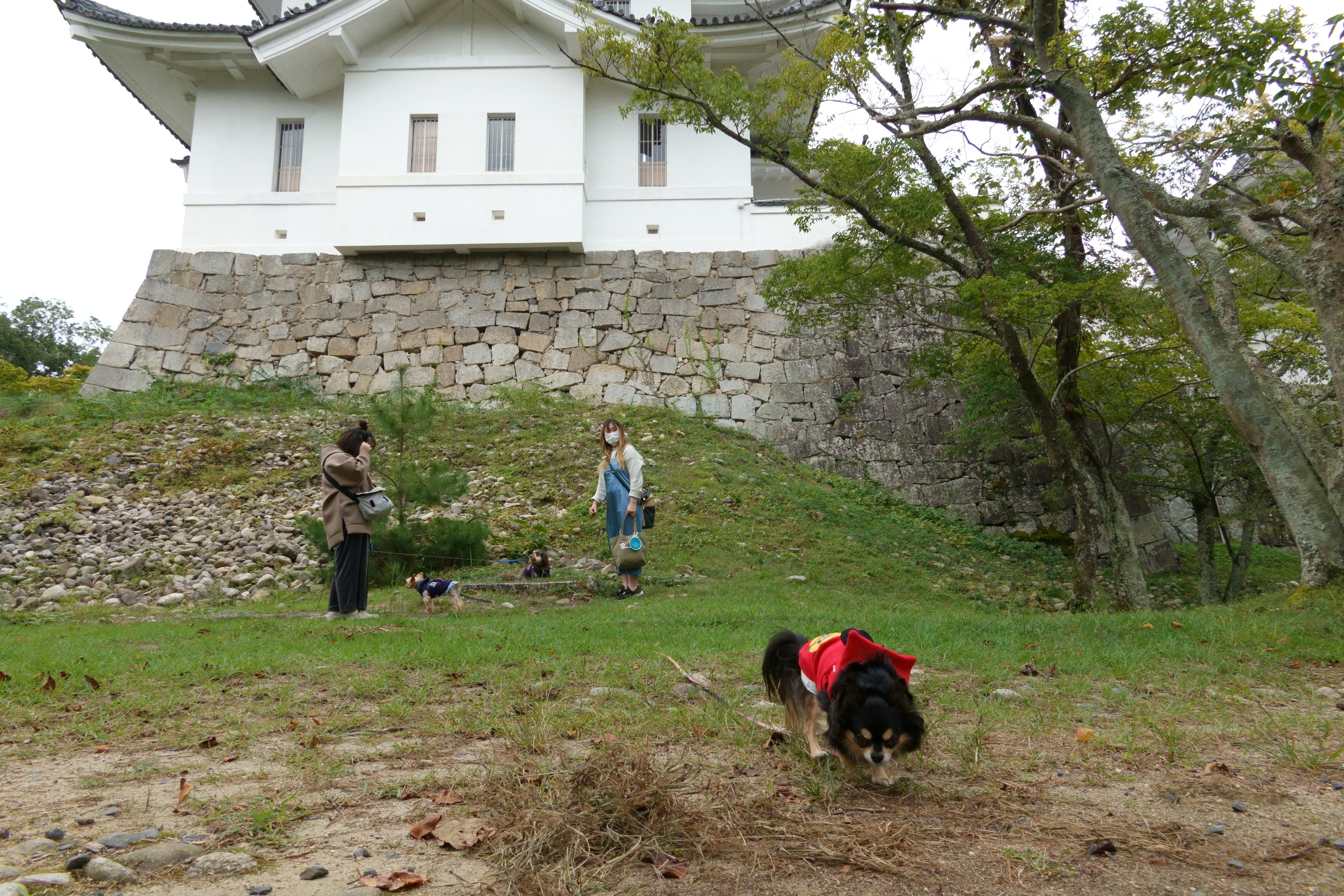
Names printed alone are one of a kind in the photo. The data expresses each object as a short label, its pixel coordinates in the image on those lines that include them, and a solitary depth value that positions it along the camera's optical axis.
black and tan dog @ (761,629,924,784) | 2.68
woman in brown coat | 7.03
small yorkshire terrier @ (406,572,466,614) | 7.59
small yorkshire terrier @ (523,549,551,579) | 9.16
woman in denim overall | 8.66
